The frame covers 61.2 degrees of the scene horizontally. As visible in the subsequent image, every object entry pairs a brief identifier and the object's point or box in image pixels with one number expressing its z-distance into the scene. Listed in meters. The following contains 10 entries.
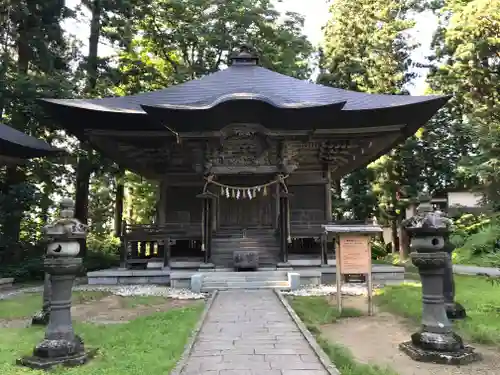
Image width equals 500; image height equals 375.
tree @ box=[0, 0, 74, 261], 15.54
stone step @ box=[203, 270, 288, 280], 11.70
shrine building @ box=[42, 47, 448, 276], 12.66
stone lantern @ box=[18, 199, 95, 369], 5.20
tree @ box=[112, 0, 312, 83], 22.05
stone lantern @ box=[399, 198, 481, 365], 5.31
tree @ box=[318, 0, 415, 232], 22.08
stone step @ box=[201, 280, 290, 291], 11.05
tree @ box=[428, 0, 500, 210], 16.70
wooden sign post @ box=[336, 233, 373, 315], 8.51
